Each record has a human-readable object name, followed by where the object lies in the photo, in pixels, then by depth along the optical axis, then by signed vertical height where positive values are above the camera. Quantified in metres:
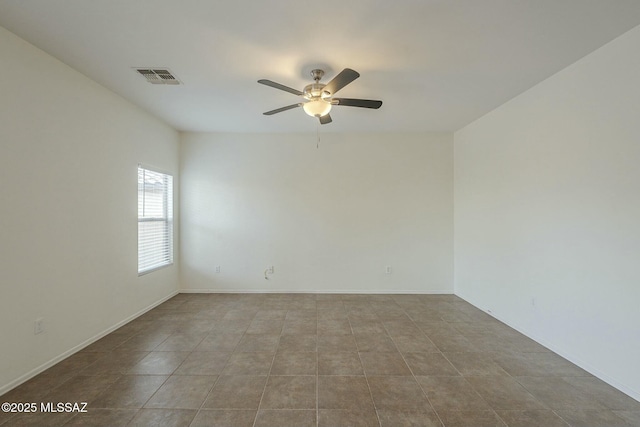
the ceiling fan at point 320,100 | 2.38 +1.10
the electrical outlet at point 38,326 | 2.20 -0.97
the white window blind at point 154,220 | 3.63 -0.09
